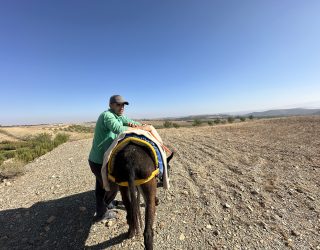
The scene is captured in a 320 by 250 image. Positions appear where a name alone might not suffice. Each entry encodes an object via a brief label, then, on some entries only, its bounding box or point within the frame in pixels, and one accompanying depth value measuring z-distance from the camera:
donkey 1.94
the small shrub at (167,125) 22.35
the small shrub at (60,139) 11.38
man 2.33
